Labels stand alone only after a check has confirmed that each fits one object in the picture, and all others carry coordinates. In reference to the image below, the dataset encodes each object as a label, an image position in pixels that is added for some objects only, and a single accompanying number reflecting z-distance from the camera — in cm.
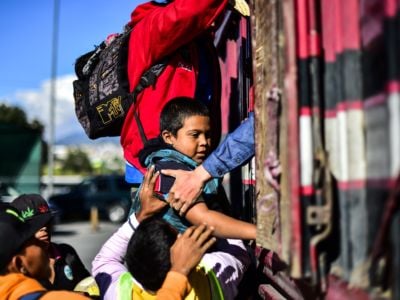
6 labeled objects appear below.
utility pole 2898
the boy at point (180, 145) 290
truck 147
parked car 2480
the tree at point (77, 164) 6462
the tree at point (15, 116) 4769
